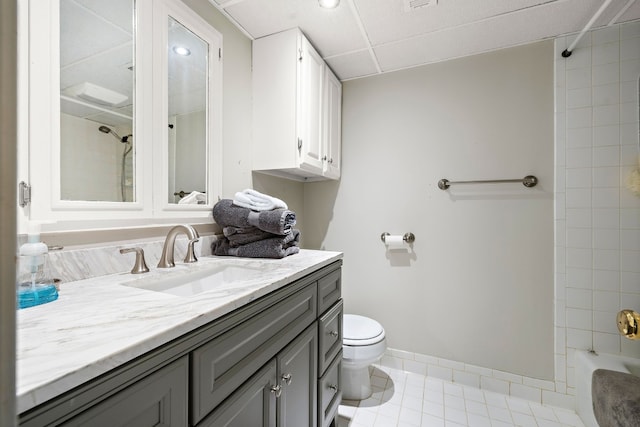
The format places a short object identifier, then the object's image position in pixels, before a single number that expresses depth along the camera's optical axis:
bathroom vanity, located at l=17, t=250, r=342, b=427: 0.40
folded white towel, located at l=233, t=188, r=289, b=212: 1.29
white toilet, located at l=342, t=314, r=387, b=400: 1.56
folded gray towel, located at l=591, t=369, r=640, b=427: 1.05
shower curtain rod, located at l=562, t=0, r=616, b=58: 1.33
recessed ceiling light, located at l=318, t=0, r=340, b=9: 1.33
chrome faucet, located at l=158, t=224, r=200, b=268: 1.05
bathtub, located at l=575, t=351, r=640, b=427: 1.41
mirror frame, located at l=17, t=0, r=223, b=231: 0.77
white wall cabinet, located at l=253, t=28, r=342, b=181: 1.54
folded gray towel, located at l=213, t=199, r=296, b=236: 1.23
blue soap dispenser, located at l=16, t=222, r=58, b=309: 0.63
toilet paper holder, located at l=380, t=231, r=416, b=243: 1.94
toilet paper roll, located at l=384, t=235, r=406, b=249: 1.92
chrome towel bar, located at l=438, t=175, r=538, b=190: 1.65
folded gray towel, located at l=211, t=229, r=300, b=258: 1.27
